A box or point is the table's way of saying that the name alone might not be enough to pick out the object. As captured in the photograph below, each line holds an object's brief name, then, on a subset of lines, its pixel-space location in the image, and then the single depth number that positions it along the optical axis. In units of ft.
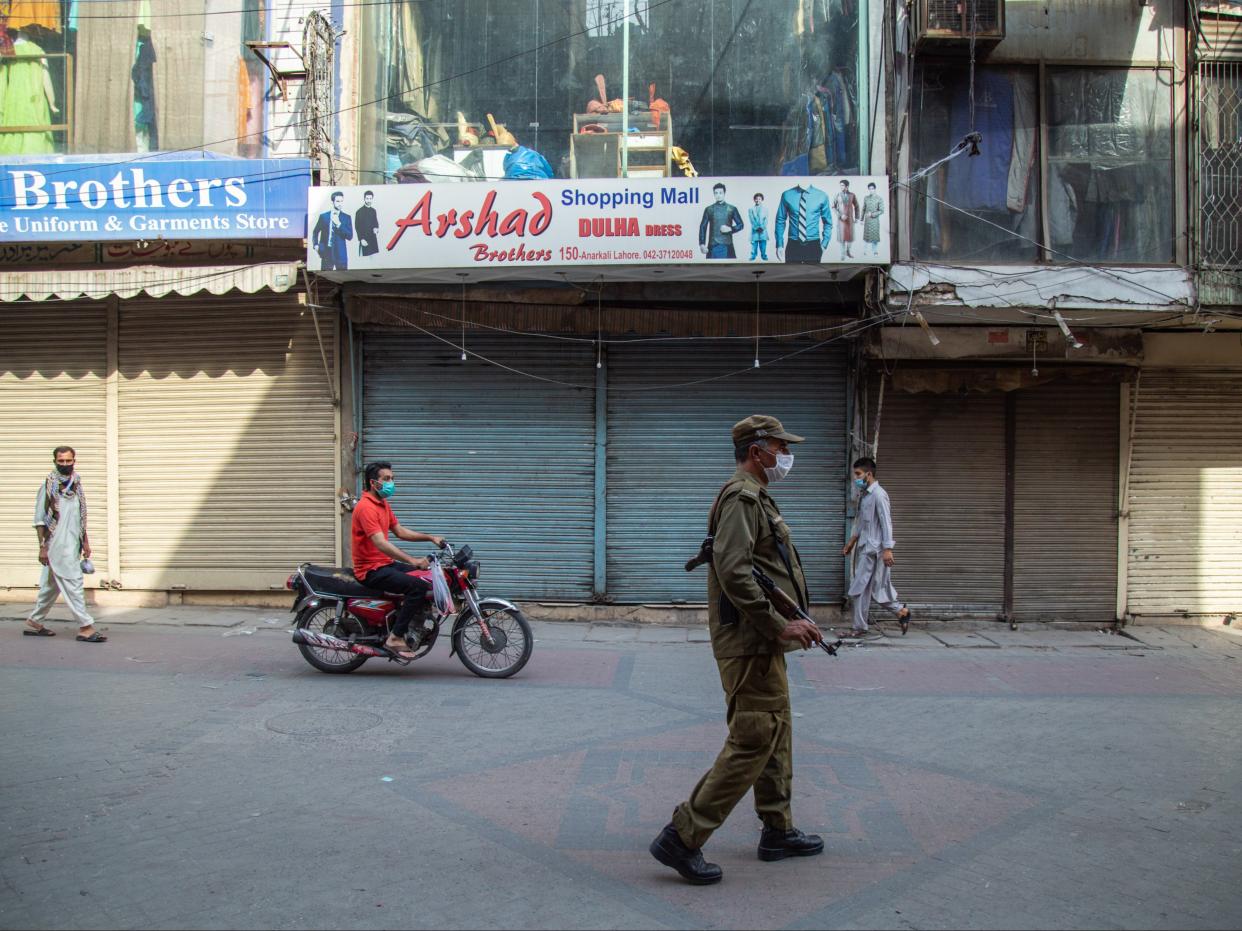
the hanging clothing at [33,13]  35.63
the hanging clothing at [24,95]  35.58
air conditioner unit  29.91
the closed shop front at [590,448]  34.17
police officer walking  13.01
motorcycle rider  24.82
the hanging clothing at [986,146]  32.14
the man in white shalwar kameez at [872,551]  31.37
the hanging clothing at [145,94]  35.12
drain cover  20.31
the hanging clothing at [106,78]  35.35
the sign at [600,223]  30.07
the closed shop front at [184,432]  34.91
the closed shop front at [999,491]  34.09
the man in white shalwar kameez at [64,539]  28.94
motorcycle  25.29
